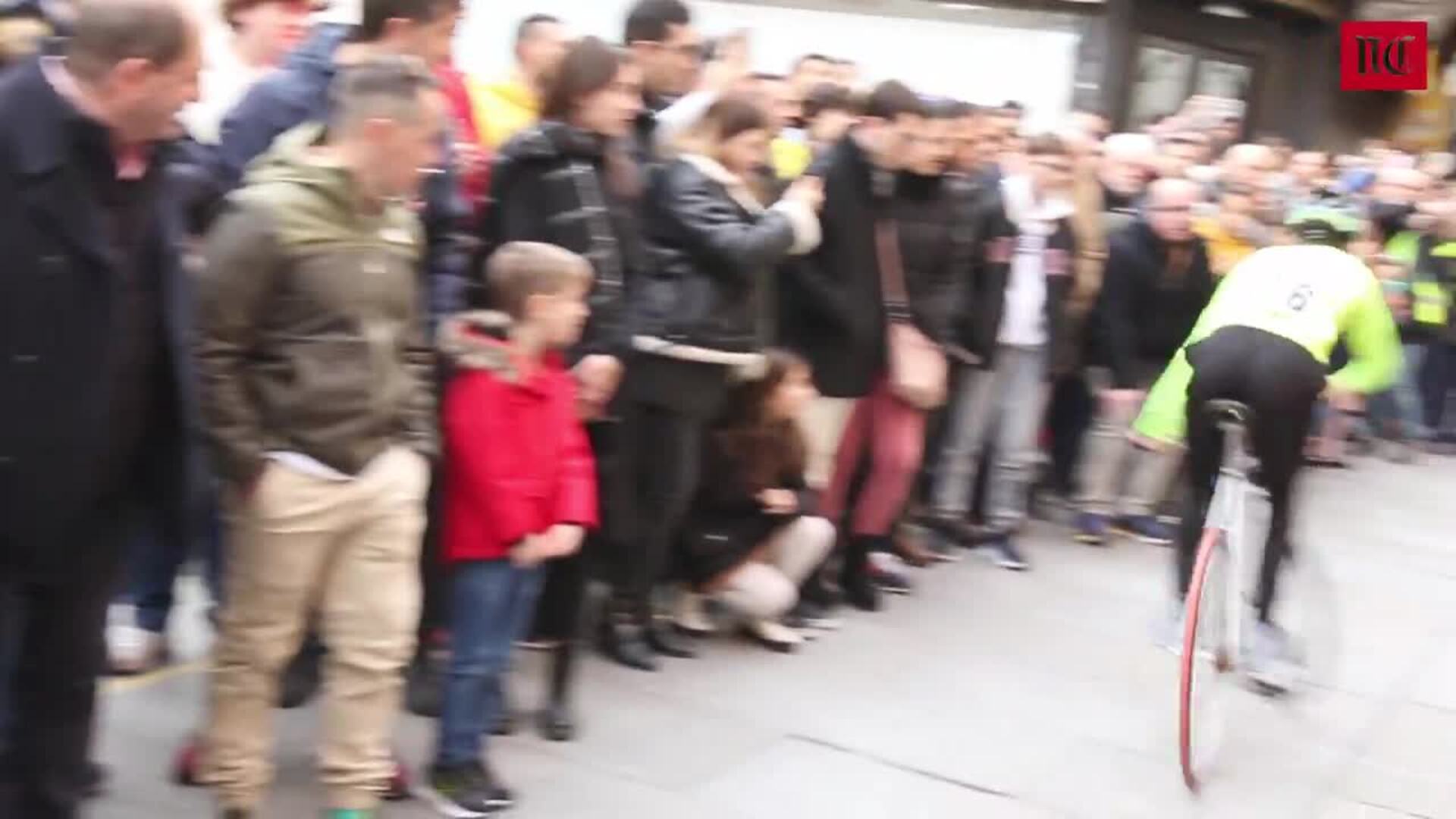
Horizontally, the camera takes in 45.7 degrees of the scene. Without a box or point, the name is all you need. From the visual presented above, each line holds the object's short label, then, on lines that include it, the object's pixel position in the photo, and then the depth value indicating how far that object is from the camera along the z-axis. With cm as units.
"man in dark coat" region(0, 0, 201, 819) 304
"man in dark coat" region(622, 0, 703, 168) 564
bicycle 496
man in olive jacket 352
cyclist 539
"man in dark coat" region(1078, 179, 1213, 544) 758
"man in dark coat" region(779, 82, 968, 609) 606
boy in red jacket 419
